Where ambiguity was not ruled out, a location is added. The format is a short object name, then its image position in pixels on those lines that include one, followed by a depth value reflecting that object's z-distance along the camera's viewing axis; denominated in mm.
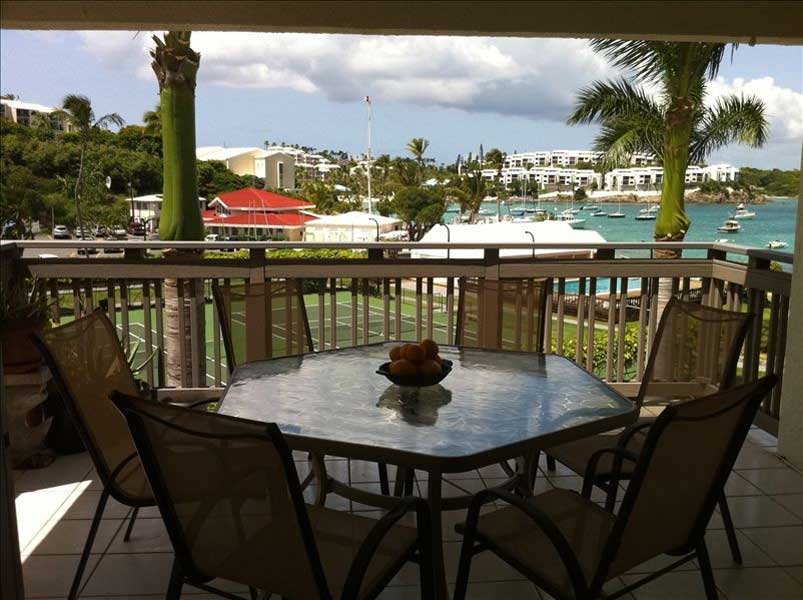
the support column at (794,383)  3496
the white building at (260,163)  51531
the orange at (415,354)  2527
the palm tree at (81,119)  32875
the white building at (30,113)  33656
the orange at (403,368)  2494
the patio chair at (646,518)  1771
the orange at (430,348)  2587
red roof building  35906
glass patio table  1988
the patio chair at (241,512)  1632
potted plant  3477
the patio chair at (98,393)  2318
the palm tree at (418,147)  53250
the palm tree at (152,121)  38188
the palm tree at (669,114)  9664
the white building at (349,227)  35688
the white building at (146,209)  38750
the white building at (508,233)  25181
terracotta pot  3465
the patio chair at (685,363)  2688
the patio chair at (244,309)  3434
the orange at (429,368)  2508
